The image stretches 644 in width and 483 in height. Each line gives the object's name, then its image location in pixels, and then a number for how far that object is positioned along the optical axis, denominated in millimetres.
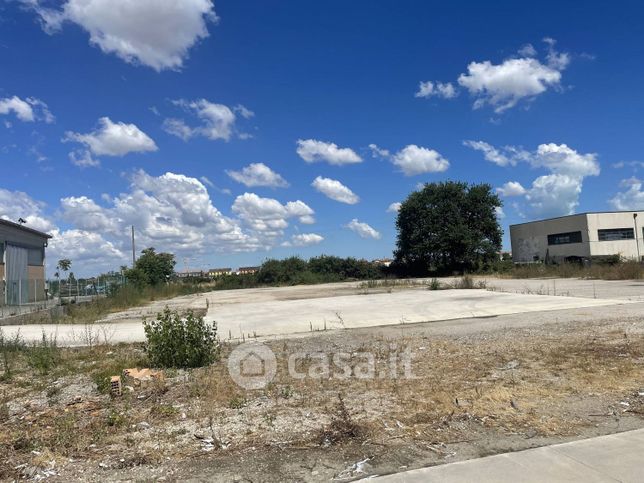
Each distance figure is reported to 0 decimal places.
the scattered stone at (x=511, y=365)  8223
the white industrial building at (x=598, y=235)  68125
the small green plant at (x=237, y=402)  6488
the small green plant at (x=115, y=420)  5867
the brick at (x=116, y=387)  7277
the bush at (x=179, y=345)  9164
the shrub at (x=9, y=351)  9117
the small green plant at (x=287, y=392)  6948
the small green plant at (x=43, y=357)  9641
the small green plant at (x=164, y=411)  6215
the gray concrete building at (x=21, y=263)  30177
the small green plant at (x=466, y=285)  32662
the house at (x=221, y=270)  130125
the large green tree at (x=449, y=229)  64562
